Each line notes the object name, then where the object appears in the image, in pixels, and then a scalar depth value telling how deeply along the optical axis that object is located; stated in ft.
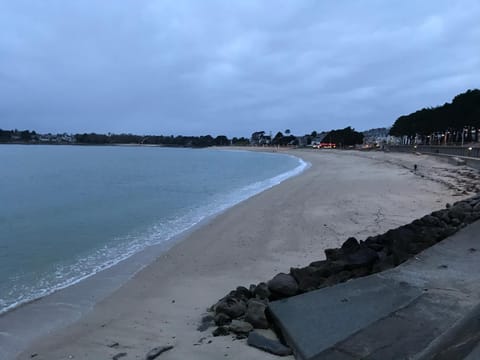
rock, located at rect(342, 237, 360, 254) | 21.80
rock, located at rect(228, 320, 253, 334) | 15.17
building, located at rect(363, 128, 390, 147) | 553.23
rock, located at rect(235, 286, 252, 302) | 18.98
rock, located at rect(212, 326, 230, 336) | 15.61
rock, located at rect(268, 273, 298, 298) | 17.70
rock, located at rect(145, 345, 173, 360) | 14.64
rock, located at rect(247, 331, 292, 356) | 13.12
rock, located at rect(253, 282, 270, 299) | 18.35
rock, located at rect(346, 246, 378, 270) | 19.44
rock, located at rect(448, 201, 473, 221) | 29.32
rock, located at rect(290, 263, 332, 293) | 18.02
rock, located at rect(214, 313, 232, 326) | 16.77
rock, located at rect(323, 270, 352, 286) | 18.33
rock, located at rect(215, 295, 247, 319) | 17.07
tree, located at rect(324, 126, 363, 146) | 541.75
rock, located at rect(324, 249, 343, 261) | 21.54
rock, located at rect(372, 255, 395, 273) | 19.27
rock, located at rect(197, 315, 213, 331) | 17.13
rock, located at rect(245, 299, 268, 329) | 15.42
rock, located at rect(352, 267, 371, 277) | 19.16
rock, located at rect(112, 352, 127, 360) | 15.29
